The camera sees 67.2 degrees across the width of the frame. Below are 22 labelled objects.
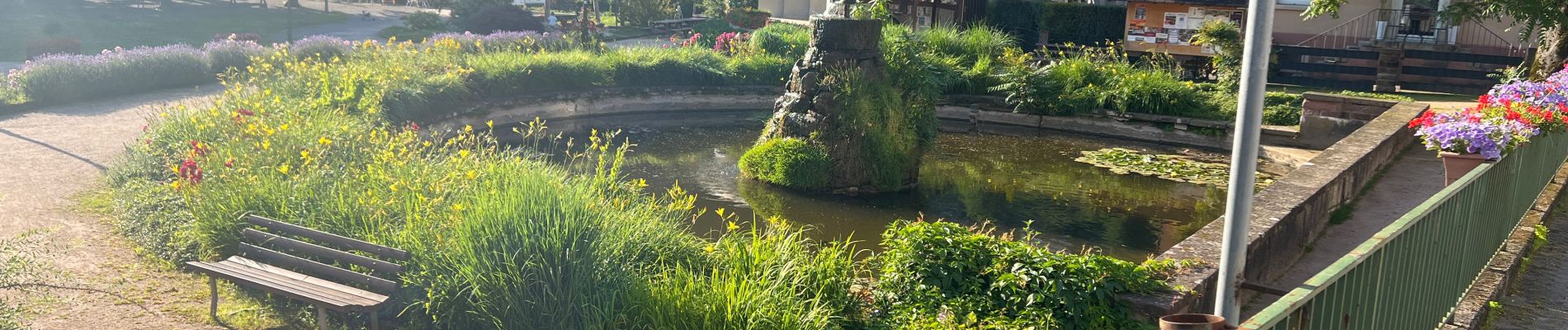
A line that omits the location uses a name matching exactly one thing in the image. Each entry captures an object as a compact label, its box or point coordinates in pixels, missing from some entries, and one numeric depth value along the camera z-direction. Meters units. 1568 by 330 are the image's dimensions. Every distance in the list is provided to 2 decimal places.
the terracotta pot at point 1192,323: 3.02
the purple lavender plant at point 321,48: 19.78
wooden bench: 6.24
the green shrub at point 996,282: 5.57
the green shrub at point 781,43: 21.25
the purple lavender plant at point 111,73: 15.71
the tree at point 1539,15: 11.48
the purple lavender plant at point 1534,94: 8.58
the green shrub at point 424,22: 35.84
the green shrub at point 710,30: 25.36
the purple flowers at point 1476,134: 6.96
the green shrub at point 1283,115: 17.10
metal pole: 4.07
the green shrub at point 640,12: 39.16
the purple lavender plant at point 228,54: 19.30
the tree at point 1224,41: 21.83
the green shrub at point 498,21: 31.83
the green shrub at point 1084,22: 31.33
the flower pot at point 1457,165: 7.40
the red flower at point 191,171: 8.32
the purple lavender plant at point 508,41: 20.67
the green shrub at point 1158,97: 16.97
